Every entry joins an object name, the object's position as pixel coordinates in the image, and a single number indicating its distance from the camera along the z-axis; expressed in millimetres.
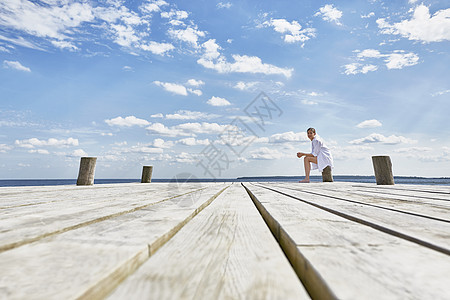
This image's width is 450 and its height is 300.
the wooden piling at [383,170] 4902
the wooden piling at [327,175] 6797
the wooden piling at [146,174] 8609
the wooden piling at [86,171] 5648
